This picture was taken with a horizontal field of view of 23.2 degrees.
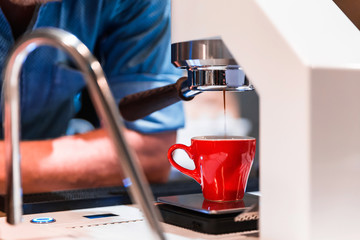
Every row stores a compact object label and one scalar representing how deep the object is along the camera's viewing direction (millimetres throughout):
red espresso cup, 821
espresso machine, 709
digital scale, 784
